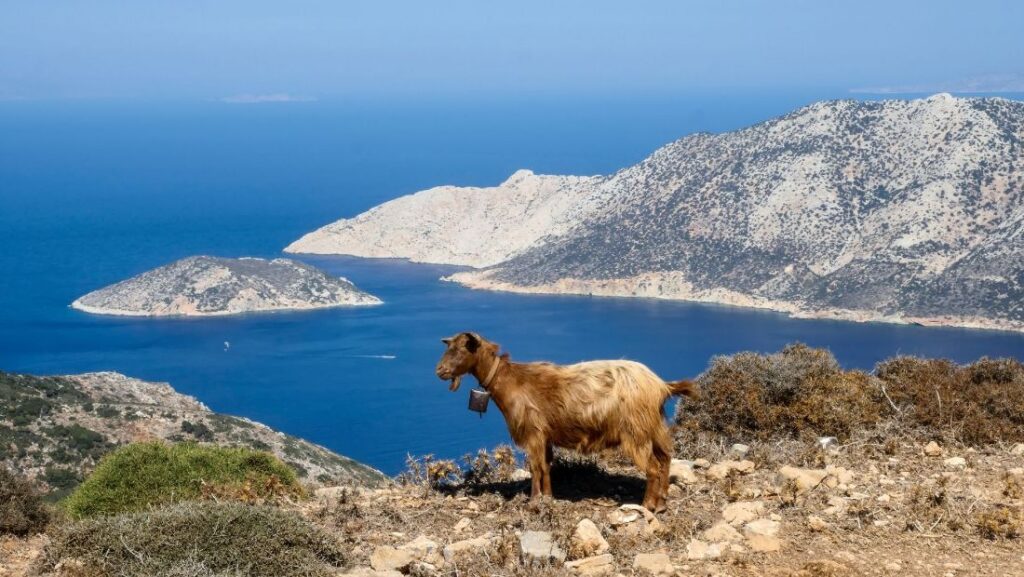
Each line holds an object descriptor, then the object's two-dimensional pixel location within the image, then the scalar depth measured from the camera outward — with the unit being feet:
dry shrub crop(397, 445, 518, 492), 33.35
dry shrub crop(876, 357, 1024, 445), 35.88
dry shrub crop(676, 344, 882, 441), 37.42
